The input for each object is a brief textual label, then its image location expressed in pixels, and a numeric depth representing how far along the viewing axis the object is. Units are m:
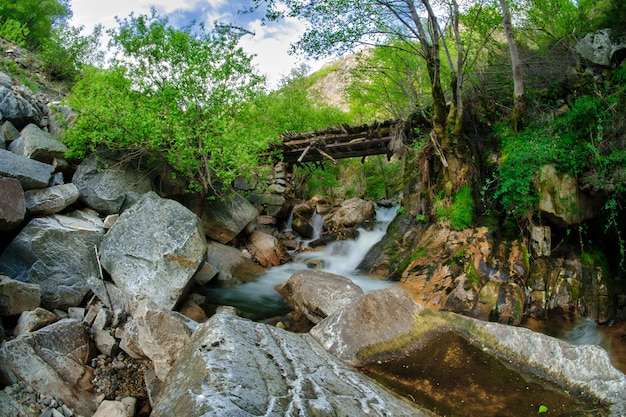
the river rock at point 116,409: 4.07
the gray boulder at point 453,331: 3.52
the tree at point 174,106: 8.16
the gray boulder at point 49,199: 6.63
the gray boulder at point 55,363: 4.20
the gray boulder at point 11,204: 5.81
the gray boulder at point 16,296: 5.05
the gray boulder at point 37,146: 7.43
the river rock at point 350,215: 13.92
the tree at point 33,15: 16.19
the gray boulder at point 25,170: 6.43
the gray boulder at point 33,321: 4.85
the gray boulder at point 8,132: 7.64
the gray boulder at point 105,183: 7.83
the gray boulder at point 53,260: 5.98
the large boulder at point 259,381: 2.22
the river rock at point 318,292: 6.59
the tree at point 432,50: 8.87
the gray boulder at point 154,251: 6.48
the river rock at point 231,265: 9.17
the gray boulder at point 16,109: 7.95
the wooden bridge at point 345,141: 11.74
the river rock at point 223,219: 10.62
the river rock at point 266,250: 11.14
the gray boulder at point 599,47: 8.15
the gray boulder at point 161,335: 4.57
